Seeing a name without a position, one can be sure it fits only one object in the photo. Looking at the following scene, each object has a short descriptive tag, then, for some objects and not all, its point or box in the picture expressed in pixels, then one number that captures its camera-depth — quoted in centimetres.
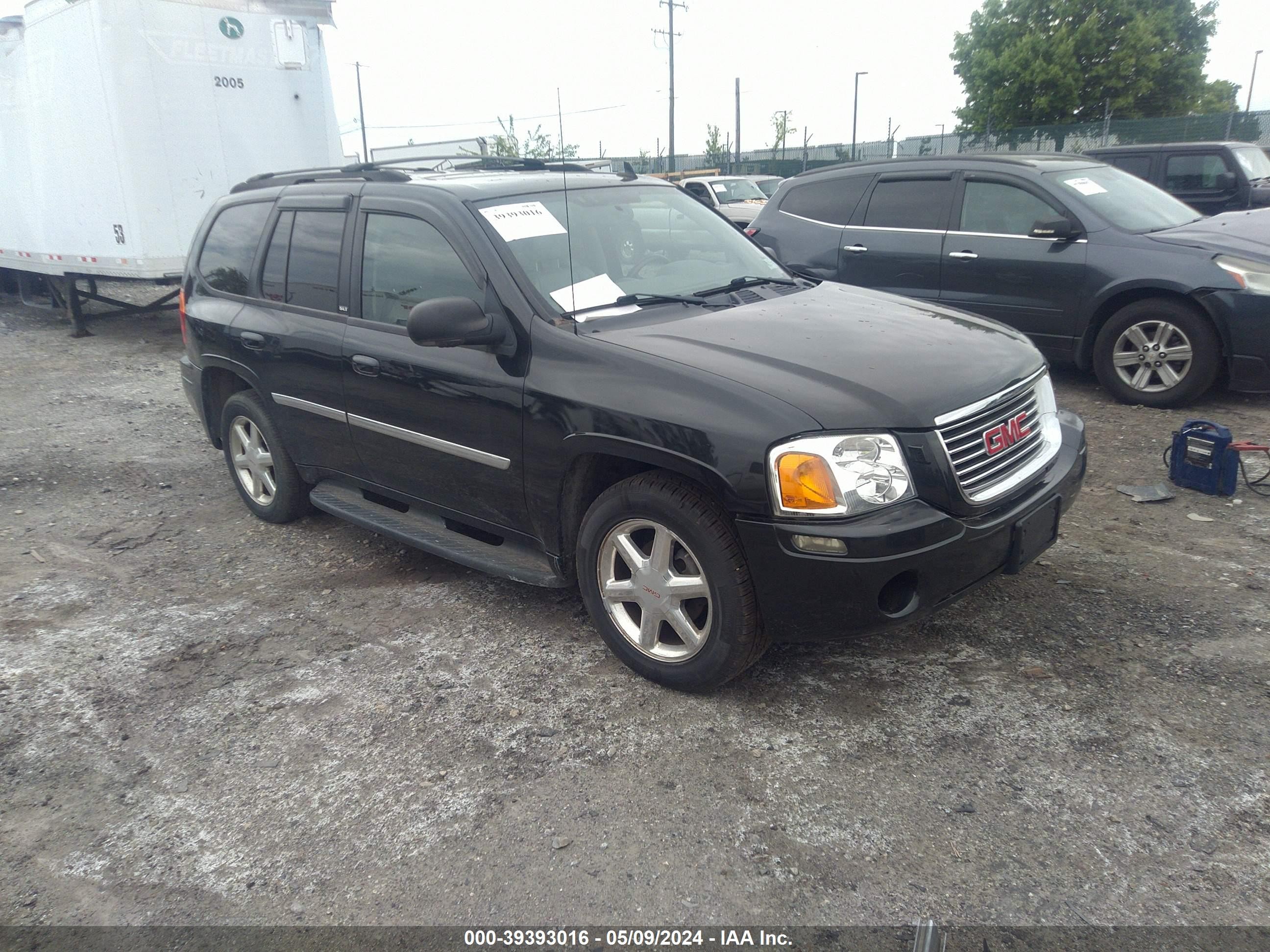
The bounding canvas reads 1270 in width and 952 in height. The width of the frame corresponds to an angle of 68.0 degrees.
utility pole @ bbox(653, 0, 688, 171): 4075
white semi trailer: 965
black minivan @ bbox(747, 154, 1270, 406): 634
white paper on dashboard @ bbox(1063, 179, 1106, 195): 711
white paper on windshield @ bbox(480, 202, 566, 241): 383
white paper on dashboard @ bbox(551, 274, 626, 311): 369
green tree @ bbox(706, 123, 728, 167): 4681
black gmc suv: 296
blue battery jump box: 492
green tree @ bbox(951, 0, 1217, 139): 3791
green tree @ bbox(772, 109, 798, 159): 5178
